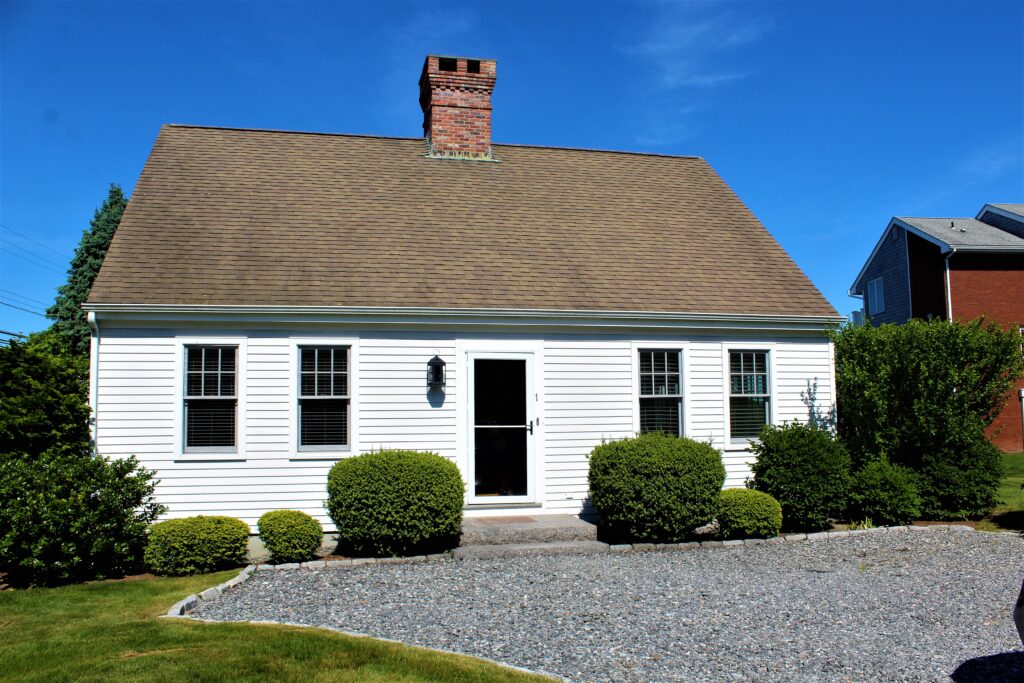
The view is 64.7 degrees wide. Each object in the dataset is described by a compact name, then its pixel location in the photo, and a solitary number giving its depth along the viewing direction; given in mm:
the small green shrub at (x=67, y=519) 8203
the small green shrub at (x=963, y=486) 11479
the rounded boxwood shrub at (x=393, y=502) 8953
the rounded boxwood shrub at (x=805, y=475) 10586
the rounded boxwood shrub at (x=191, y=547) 8672
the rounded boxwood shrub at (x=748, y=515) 10078
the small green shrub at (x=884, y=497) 10914
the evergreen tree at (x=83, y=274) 18234
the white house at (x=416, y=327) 10406
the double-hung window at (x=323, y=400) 10695
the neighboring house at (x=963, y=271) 23656
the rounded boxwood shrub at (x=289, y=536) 8898
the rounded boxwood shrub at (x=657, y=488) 9680
